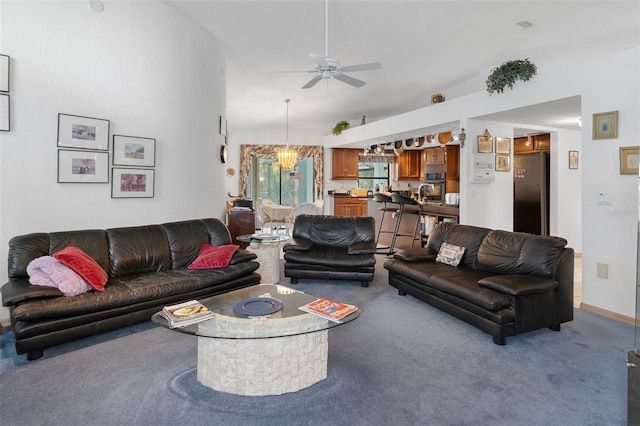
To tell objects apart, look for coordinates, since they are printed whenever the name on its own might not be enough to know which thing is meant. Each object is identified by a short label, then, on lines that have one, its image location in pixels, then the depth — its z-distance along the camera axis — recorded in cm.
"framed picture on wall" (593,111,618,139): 351
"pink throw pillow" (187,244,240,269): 388
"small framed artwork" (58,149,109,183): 364
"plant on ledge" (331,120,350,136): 922
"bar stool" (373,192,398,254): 675
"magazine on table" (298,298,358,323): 232
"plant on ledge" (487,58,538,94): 440
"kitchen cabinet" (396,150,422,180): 1024
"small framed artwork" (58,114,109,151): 362
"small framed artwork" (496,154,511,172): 574
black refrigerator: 630
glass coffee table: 219
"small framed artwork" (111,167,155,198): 408
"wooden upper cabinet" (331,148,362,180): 1012
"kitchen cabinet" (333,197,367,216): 991
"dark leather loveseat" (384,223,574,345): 294
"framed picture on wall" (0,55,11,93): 321
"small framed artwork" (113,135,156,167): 407
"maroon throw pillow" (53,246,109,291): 302
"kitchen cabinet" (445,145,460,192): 911
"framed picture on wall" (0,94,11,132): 322
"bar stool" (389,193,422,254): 616
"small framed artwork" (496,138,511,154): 570
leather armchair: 457
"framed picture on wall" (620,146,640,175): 334
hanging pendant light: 928
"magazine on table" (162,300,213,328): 222
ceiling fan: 354
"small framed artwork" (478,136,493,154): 548
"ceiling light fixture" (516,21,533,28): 428
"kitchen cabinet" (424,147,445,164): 937
